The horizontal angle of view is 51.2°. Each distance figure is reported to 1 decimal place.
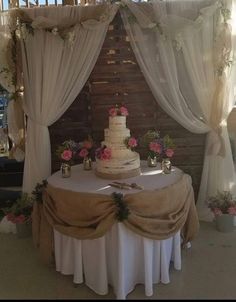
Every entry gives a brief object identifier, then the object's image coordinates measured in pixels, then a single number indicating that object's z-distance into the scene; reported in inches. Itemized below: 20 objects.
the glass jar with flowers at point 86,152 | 80.3
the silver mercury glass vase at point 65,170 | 77.4
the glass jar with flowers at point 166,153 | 78.1
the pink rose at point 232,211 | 87.1
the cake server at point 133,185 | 66.6
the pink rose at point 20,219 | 88.9
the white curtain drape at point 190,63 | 88.0
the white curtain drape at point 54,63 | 88.2
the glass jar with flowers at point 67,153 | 77.5
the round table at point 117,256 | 62.4
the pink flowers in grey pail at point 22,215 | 89.4
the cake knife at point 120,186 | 66.9
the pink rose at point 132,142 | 71.1
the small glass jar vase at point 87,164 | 83.1
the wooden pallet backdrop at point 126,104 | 95.2
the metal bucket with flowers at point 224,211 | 87.9
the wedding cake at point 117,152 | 72.7
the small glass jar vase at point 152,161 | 82.3
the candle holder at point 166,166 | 77.7
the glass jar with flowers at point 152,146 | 79.1
